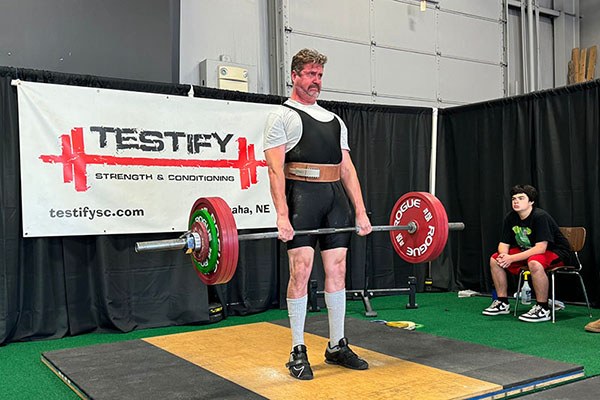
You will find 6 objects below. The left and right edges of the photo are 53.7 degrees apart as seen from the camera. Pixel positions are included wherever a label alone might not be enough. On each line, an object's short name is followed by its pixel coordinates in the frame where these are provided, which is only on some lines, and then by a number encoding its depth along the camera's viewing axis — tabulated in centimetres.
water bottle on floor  475
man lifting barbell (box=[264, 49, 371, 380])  271
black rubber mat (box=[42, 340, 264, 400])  249
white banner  392
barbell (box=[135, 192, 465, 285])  248
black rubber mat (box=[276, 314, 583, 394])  260
